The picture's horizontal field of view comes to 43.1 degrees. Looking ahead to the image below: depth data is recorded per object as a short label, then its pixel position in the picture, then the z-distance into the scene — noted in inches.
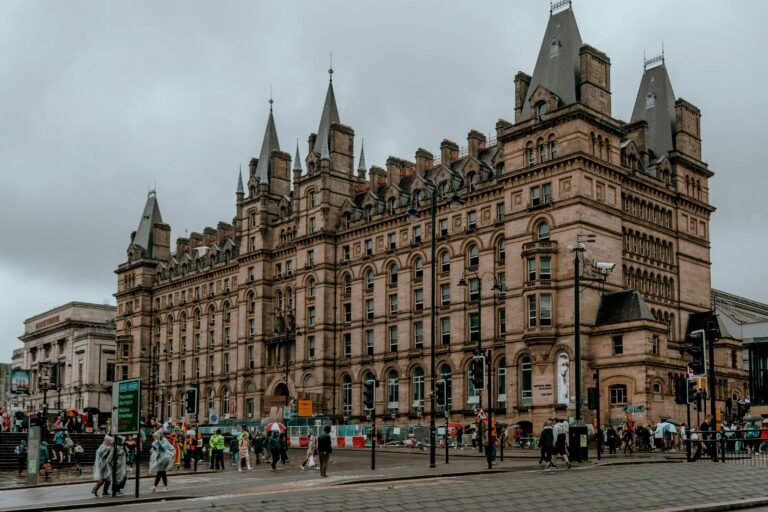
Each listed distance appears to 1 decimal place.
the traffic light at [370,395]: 1565.0
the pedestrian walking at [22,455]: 1896.0
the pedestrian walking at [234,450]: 2042.9
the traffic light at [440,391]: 1682.3
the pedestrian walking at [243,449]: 1764.3
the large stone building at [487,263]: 2536.9
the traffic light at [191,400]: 1691.7
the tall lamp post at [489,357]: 1501.0
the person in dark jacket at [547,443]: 1432.1
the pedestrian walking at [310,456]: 1775.3
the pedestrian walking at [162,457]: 1261.1
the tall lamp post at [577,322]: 1550.4
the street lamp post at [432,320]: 1553.5
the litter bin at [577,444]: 1523.1
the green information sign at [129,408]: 1117.7
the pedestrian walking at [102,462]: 1226.0
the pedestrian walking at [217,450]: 1811.0
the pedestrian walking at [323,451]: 1473.9
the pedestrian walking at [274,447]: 1769.2
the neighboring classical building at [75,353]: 5162.4
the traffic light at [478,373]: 1722.4
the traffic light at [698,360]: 1244.5
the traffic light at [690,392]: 1396.4
